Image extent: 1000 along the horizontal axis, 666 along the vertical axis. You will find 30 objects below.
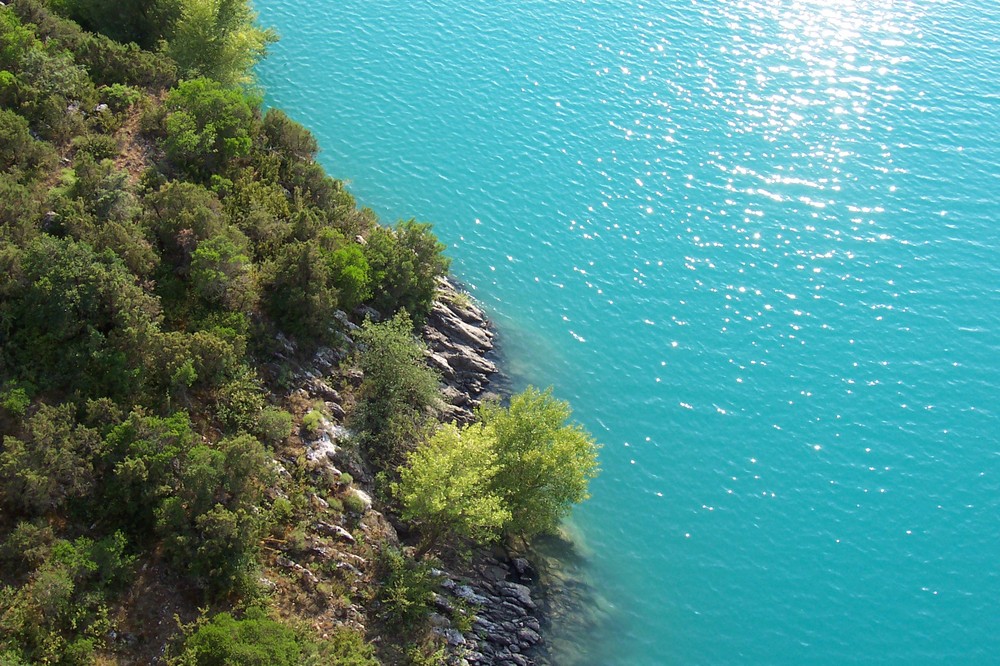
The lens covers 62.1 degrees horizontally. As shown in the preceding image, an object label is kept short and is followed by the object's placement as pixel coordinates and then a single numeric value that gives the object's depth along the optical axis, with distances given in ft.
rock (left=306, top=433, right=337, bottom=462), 132.36
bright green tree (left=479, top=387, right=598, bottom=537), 137.69
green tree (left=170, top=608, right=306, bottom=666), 103.04
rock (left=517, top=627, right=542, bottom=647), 135.13
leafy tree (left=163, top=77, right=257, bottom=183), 154.61
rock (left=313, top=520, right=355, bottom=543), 126.00
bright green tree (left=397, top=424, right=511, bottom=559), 127.24
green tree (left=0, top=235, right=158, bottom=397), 118.73
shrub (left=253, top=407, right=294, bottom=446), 127.65
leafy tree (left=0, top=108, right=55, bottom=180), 138.92
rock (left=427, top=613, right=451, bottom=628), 127.75
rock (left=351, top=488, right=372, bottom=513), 132.64
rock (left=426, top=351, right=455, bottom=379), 163.43
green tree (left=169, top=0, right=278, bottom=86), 180.55
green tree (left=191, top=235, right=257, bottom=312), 134.00
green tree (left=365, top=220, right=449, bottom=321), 161.48
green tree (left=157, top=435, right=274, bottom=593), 111.24
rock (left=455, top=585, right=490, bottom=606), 133.80
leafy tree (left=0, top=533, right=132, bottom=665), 98.84
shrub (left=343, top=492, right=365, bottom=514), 130.52
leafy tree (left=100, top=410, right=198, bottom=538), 112.37
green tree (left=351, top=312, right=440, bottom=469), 140.97
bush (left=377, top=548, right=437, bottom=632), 123.75
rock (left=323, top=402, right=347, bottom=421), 140.56
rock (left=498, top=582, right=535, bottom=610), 138.62
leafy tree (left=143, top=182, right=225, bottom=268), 139.74
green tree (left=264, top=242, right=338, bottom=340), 144.46
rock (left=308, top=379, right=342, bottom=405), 141.69
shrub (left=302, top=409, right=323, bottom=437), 134.62
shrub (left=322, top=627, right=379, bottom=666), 114.21
